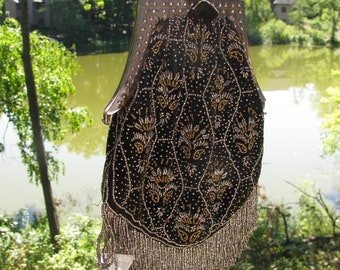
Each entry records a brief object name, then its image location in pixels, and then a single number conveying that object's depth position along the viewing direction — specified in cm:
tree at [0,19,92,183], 362
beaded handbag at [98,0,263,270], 112
